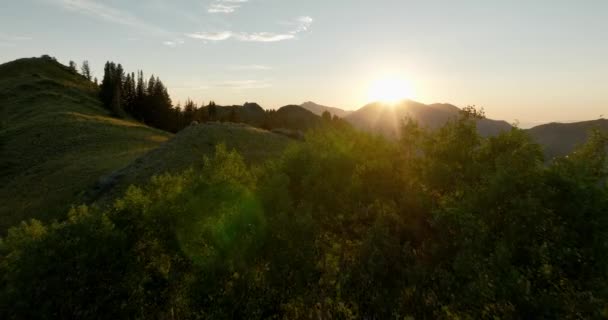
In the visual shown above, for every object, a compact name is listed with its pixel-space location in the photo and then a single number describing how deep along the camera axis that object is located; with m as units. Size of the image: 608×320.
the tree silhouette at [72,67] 154.20
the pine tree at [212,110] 128.88
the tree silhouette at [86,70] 172.25
